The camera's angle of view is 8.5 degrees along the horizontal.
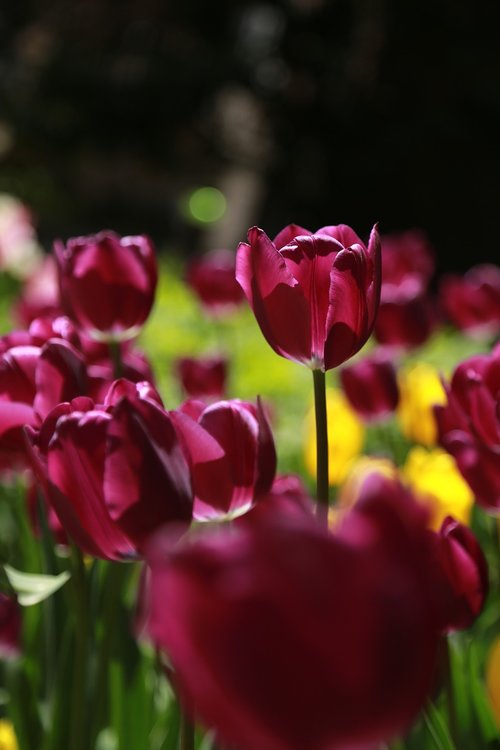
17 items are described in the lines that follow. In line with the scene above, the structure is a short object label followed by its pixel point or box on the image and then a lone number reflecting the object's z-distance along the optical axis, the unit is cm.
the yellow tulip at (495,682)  135
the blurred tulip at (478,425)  130
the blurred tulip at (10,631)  150
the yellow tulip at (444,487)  162
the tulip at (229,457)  124
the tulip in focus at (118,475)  120
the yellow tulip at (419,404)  199
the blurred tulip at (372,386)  179
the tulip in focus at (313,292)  126
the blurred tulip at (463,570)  127
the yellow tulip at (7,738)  140
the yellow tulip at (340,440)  214
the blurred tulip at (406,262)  239
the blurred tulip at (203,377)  201
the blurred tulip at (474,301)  193
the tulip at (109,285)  144
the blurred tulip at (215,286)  267
